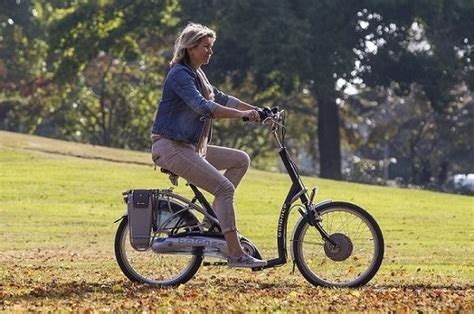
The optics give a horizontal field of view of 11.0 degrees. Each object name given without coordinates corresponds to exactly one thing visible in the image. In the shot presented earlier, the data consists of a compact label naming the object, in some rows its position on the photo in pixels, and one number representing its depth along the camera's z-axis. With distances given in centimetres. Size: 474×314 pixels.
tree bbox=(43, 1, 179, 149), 8377
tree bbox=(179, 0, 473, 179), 7781
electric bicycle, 1846
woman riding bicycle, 1801
